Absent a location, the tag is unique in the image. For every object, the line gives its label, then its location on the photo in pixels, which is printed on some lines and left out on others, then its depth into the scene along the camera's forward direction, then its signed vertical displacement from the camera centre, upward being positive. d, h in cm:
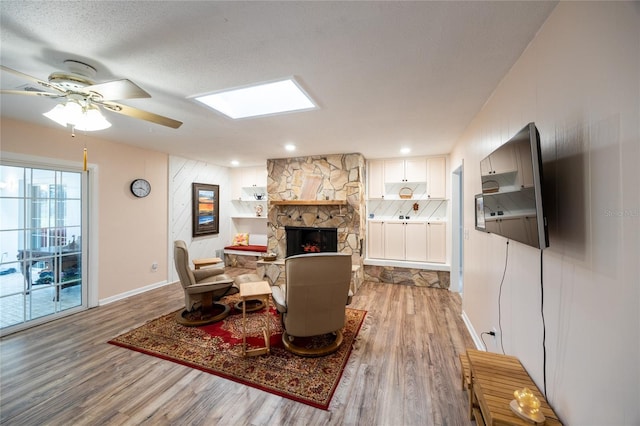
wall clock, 416 +46
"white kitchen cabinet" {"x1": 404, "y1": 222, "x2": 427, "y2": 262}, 466 -54
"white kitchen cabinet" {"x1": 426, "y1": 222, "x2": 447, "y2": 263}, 454 -54
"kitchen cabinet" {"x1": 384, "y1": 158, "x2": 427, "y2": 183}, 483 +87
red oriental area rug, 203 -142
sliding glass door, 292 -40
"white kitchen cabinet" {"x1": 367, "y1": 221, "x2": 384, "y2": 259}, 499 -56
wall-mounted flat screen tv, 111 +12
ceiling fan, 164 +88
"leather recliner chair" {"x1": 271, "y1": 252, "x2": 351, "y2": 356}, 229 -82
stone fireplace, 461 +23
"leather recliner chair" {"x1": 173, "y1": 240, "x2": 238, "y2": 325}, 308 -100
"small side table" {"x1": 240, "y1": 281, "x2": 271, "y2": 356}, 237 -80
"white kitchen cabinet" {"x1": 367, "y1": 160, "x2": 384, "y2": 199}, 511 +72
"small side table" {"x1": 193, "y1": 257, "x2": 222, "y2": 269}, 394 -79
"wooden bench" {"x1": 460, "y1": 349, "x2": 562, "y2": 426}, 120 -101
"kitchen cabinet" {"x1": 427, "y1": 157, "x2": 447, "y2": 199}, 469 +70
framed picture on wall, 546 +11
